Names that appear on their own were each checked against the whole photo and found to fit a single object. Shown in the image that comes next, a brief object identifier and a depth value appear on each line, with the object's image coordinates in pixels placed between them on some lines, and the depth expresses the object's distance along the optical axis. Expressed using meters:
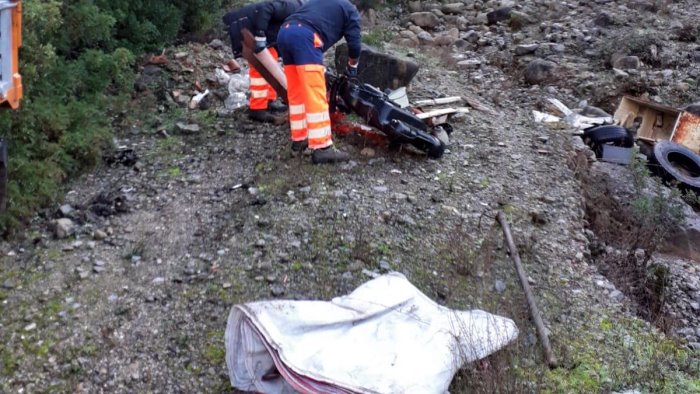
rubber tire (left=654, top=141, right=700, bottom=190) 7.48
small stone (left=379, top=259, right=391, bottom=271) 4.54
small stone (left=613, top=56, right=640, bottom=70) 10.05
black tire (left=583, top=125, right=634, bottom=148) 7.74
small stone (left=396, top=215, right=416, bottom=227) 5.18
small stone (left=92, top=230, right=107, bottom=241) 4.70
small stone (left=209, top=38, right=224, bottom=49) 8.43
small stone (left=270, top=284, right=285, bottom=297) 4.18
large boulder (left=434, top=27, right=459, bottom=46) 11.59
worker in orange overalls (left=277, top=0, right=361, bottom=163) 5.66
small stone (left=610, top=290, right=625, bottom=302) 4.84
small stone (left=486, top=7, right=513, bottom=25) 12.73
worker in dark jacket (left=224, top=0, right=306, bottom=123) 6.21
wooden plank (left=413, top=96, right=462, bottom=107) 7.70
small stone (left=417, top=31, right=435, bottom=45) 11.45
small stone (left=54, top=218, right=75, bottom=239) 4.65
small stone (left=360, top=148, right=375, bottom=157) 6.25
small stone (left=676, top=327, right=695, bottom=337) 4.87
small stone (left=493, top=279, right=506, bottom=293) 4.57
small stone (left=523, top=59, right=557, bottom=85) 9.99
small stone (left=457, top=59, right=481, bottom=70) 10.43
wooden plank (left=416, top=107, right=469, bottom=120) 6.91
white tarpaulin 3.05
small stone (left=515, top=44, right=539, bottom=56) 10.96
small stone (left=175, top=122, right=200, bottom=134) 6.56
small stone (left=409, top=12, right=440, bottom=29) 12.61
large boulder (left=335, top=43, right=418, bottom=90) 7.64
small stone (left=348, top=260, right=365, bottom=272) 4.49
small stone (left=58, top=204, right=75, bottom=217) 4.95
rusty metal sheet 8.35
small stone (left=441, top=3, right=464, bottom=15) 13.33
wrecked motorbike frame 6.09
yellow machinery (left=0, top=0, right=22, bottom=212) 3.23
